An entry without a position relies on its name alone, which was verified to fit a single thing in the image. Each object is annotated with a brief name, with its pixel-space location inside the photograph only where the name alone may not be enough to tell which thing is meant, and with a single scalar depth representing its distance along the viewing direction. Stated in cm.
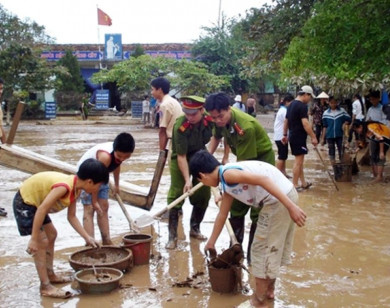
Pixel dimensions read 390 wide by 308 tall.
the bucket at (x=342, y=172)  1037
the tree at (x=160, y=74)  2616
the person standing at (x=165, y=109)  690
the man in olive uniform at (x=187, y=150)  580
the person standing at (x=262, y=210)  394
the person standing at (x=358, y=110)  1491
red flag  3897
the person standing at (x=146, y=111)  2767
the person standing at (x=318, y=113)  1700
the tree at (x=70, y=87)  3488
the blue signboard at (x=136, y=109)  3272
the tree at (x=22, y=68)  2522
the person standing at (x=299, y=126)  910
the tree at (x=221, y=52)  3447
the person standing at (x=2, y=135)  857
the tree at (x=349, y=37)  816
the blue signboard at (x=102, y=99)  3609
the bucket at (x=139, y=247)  527
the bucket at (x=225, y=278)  452
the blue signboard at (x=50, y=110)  3219
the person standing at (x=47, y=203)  427
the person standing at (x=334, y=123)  1109
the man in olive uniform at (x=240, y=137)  484
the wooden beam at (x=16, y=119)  717
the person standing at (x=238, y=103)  1708
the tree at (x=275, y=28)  1517
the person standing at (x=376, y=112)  1077
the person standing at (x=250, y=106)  2061
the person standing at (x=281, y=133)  1008
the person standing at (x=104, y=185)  513
